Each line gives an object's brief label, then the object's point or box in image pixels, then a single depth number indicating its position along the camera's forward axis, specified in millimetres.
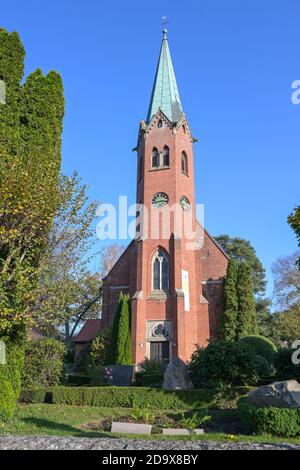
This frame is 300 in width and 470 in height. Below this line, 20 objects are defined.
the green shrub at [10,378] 10922
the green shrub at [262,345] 23109
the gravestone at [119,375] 19875
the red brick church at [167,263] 26688
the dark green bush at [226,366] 16438
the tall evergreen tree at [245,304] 28094
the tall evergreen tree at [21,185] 11109
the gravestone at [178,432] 9547
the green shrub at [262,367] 17409
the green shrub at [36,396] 15922
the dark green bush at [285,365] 16672
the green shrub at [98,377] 21125
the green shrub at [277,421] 9547
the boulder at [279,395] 10484
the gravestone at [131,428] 9922
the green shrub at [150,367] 23406
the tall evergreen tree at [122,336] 25500
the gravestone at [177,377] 17250
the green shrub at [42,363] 17078
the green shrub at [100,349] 27109
